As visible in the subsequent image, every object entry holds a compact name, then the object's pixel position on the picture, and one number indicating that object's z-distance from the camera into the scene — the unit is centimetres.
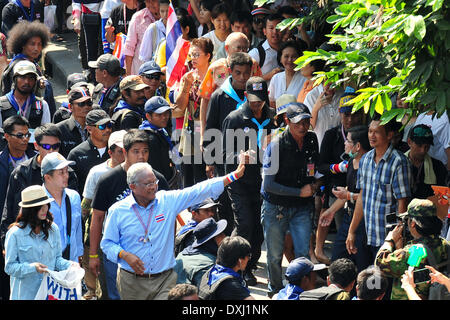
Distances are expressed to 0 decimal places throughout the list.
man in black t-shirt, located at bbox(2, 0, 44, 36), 2953
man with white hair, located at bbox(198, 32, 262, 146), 2133
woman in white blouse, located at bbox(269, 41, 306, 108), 2137
